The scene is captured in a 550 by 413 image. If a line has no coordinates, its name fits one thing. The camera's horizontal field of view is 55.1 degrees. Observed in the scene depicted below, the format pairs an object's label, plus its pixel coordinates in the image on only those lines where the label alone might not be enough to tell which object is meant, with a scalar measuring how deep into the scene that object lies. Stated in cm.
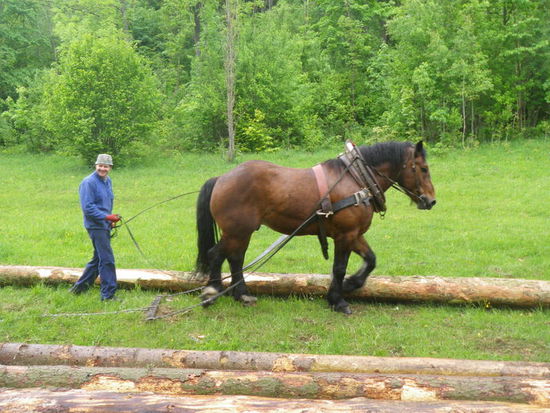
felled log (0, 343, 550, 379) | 465
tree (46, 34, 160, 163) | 2233
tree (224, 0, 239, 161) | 2233
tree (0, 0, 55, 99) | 3462
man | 686
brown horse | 674
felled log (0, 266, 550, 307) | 664
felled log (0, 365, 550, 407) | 403
